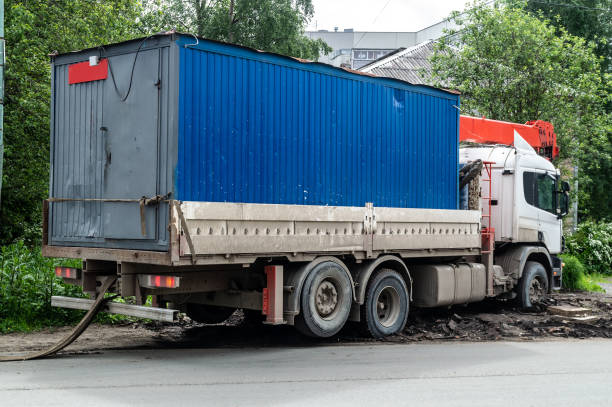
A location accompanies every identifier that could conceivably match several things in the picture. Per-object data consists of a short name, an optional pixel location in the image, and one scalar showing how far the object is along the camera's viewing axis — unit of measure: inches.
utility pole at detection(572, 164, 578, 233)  843.4
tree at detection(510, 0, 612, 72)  1293.1
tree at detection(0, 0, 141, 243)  542.6
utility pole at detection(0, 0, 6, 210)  376.5
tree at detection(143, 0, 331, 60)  1155.9
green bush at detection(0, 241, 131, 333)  410.3
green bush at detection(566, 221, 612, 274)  869.2
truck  310.3
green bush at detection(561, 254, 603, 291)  696.4
